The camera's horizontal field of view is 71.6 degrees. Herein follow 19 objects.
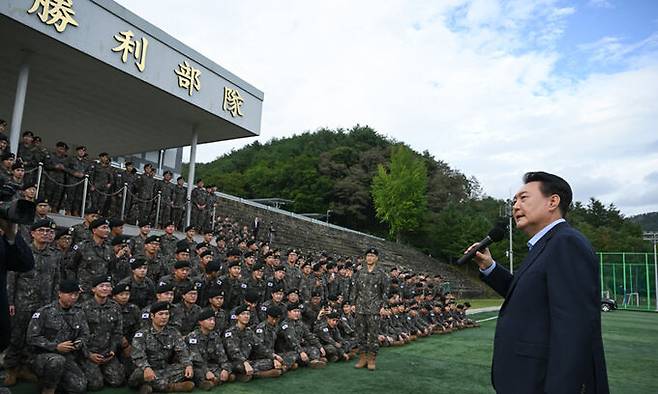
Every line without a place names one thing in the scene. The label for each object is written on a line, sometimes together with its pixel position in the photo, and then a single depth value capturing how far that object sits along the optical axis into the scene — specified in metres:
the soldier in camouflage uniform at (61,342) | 4.16
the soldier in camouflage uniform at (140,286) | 5.72
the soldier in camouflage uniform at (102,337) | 4.62
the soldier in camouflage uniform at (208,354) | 4.83
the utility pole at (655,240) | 22.69
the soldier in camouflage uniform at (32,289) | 4.63
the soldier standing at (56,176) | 8.56
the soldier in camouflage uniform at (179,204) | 11.05
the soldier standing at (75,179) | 8.90
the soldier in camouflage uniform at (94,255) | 5.91
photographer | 2.54
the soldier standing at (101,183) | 9.35
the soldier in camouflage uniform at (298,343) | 6.08
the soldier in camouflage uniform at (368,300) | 6.39
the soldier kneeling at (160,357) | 4.55
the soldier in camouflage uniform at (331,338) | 6.71
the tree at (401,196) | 36.97
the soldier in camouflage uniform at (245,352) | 5.30
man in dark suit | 1.74
